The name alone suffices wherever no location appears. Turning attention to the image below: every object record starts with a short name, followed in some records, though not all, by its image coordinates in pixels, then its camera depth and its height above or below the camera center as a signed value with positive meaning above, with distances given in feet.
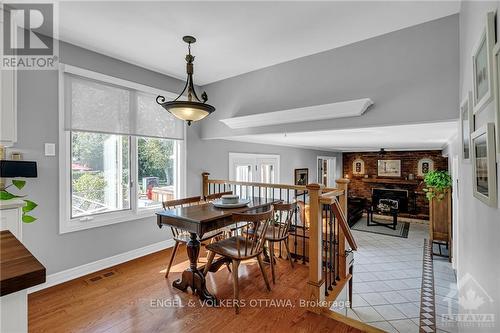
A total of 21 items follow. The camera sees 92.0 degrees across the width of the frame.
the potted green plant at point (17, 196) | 6.42 -0.64
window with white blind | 8.66 +0.87
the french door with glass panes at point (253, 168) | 15.61 +0.12
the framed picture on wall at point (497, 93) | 3.00 +0.93
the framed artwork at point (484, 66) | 3.34 +1.59
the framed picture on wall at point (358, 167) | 28.81 +0.18
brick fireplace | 24.79 -1.20
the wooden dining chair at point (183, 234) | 8.67 -2.43
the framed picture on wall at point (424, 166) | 24.52 +0.17
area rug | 20.86 -5.60
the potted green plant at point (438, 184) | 14.64 -1.01
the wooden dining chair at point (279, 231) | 8.56 -2.43
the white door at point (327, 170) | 26.71 -0.19
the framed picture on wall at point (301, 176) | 21.59 -0.67
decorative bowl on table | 8.97 -1.12
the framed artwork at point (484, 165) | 3.34 +0.03
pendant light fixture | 6.84 +1.83
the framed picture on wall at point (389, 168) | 26.50 +0.01
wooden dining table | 7.08 -1.64
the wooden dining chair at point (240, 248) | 7.05 -2.51
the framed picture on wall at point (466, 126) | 4.74 +0.91
